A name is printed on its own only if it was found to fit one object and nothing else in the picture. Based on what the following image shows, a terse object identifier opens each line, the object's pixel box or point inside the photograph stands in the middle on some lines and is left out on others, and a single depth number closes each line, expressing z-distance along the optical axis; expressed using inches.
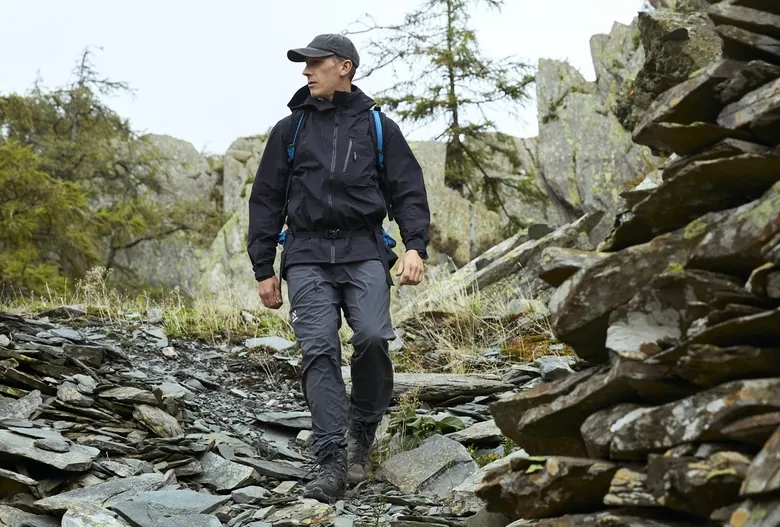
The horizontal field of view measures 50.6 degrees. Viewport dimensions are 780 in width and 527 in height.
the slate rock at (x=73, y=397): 239.3
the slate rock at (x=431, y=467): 205.0
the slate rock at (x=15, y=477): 179.0
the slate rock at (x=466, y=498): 175.9
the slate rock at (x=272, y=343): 371.2
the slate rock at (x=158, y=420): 235.9
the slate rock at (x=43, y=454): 186.7
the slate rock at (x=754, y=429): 87.8
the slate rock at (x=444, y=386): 275.0
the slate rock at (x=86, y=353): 281.9
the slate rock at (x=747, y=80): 111.7
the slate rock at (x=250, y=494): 195.2
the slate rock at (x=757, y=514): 80.4
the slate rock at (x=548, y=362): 259.8
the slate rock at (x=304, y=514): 174.9
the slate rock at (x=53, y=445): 194.7
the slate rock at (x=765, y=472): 80.7
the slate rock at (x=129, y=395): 245.9
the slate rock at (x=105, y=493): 168.2
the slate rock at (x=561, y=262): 125.0
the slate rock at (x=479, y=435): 226.4
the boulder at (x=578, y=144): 967.6
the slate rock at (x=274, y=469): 217.5
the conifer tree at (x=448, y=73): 916.6
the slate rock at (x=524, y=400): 124.7
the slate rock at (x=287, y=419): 273.6
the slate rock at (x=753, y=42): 114.2
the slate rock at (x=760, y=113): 106.3
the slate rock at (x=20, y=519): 162.2
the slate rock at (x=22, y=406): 223.5
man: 199.9
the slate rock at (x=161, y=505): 167.5
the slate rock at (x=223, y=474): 204.8
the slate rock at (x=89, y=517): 159.2
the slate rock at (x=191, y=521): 163.9
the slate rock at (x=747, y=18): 111.8
